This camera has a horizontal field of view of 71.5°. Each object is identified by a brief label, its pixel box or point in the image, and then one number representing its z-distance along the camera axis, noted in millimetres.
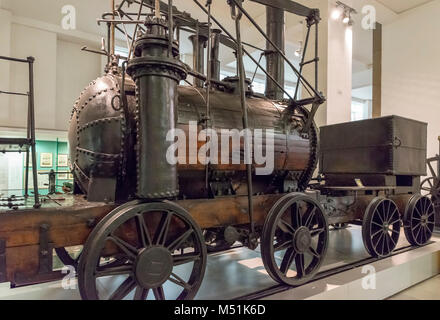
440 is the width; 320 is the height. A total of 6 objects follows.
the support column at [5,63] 6965
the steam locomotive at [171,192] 1929
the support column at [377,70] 8820
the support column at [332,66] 6059
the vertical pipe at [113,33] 2434
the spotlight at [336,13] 6164
